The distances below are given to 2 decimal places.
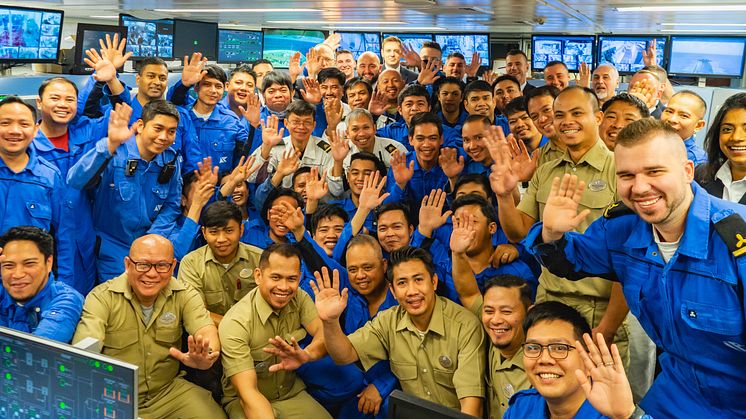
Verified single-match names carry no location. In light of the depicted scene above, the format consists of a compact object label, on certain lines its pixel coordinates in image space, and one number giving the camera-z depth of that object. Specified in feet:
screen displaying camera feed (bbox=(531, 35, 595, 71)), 26.73
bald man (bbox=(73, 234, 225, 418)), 9.87
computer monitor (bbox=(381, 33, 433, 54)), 28.63
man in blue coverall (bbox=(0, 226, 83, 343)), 9.18
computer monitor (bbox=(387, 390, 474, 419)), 4.57
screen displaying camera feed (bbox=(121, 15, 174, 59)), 23.08
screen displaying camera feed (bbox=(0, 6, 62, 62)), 17.37
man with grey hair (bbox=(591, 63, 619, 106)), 18.90
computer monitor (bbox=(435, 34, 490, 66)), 27.53
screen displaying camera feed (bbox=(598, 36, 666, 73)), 25.89
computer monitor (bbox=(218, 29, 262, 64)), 27.20
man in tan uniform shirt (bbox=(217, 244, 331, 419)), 10.05
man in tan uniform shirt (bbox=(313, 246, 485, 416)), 9.53
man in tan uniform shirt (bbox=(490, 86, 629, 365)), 9.44
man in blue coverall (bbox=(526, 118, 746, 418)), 6.21
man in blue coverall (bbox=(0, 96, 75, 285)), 11.48
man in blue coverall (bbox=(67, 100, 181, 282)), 12.35
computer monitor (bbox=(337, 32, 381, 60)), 29.76
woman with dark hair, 8.99
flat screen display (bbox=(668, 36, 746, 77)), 24.99
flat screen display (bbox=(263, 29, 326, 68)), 28.63
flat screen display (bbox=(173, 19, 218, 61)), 24.48
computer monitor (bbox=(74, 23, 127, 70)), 19.79
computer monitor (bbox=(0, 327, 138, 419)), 5.16
